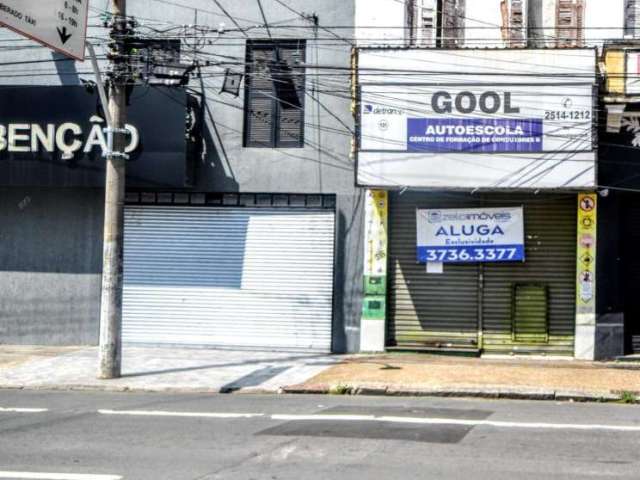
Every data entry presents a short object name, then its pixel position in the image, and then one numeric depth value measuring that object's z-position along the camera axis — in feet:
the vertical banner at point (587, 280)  54.29
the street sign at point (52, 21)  34.78
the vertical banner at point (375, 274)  56.54
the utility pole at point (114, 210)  45.88
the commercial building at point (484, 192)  52.39
